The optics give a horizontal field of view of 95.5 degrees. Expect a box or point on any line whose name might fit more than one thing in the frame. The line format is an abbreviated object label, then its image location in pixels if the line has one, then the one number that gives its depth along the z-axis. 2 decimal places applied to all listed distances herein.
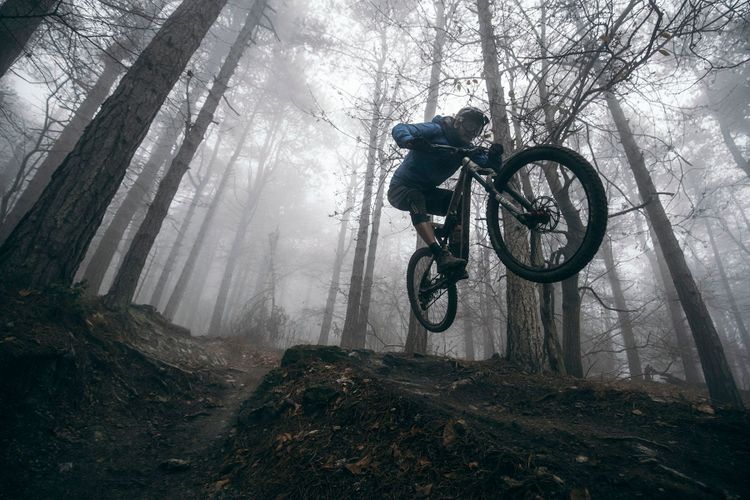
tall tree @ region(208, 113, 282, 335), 17.81
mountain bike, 2.44
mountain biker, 3.49
